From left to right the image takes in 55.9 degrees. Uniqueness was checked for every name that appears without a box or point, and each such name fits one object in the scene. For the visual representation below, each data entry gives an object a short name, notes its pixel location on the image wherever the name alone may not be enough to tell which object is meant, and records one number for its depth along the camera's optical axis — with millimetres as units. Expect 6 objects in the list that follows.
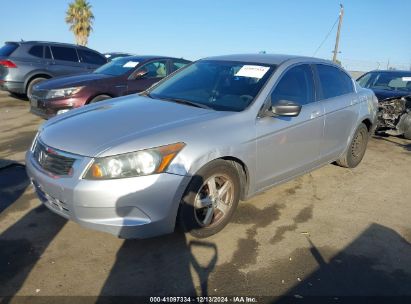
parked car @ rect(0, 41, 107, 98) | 10367
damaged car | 7930
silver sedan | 2973
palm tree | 37781
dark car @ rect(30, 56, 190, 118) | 7113
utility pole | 23453
